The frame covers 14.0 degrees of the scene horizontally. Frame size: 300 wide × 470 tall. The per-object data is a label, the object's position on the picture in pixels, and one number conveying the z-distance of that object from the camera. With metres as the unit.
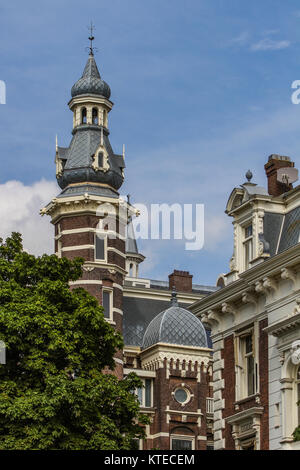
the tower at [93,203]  66.19
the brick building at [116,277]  66.38
